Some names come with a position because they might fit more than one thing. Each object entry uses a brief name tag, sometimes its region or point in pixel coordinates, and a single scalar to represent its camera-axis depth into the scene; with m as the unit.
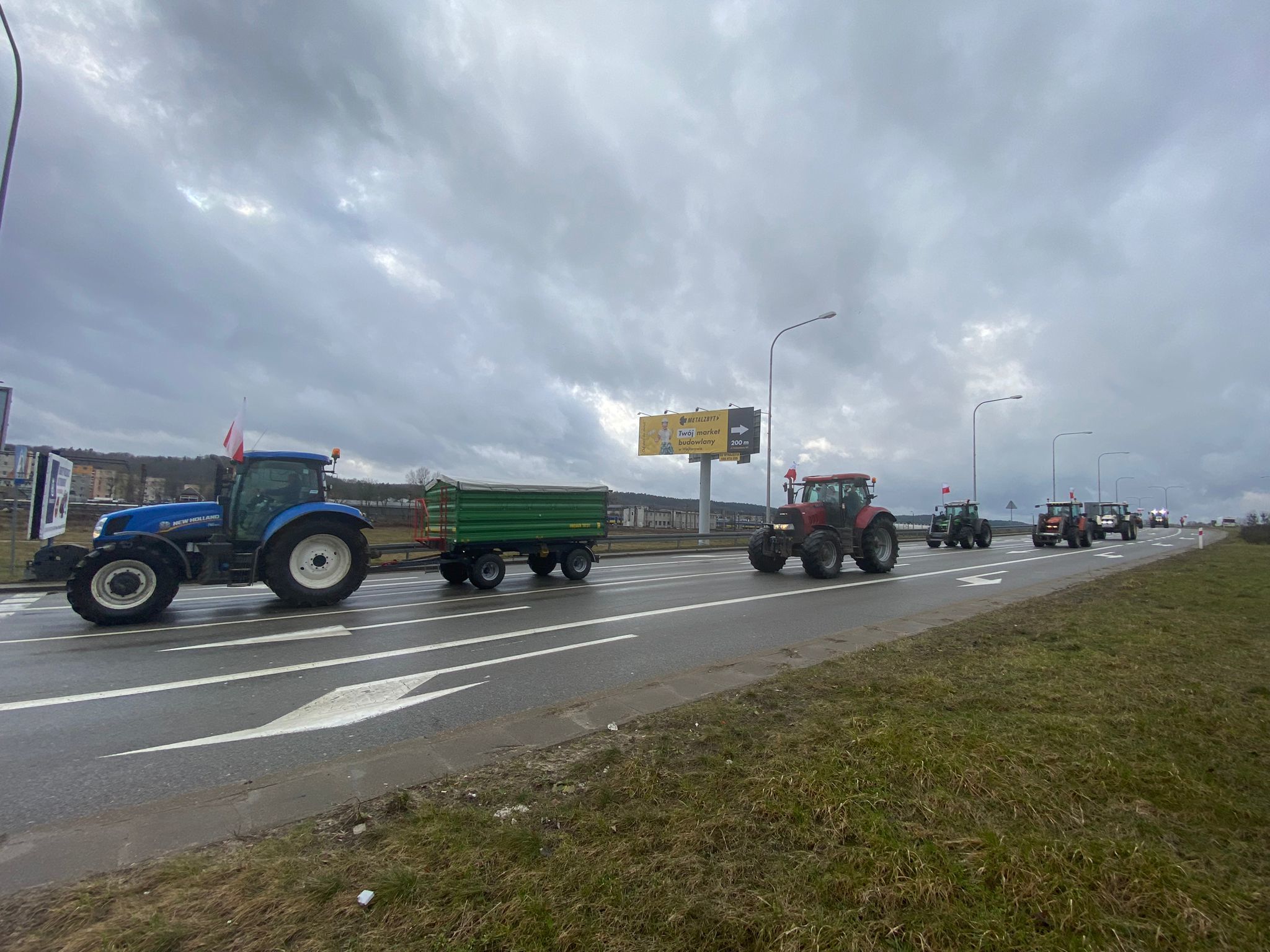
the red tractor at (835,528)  15.09
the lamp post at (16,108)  9.05
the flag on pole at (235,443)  9.55
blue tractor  8.04
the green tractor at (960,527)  28.59
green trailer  12.32
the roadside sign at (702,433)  44.44
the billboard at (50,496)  10.51
